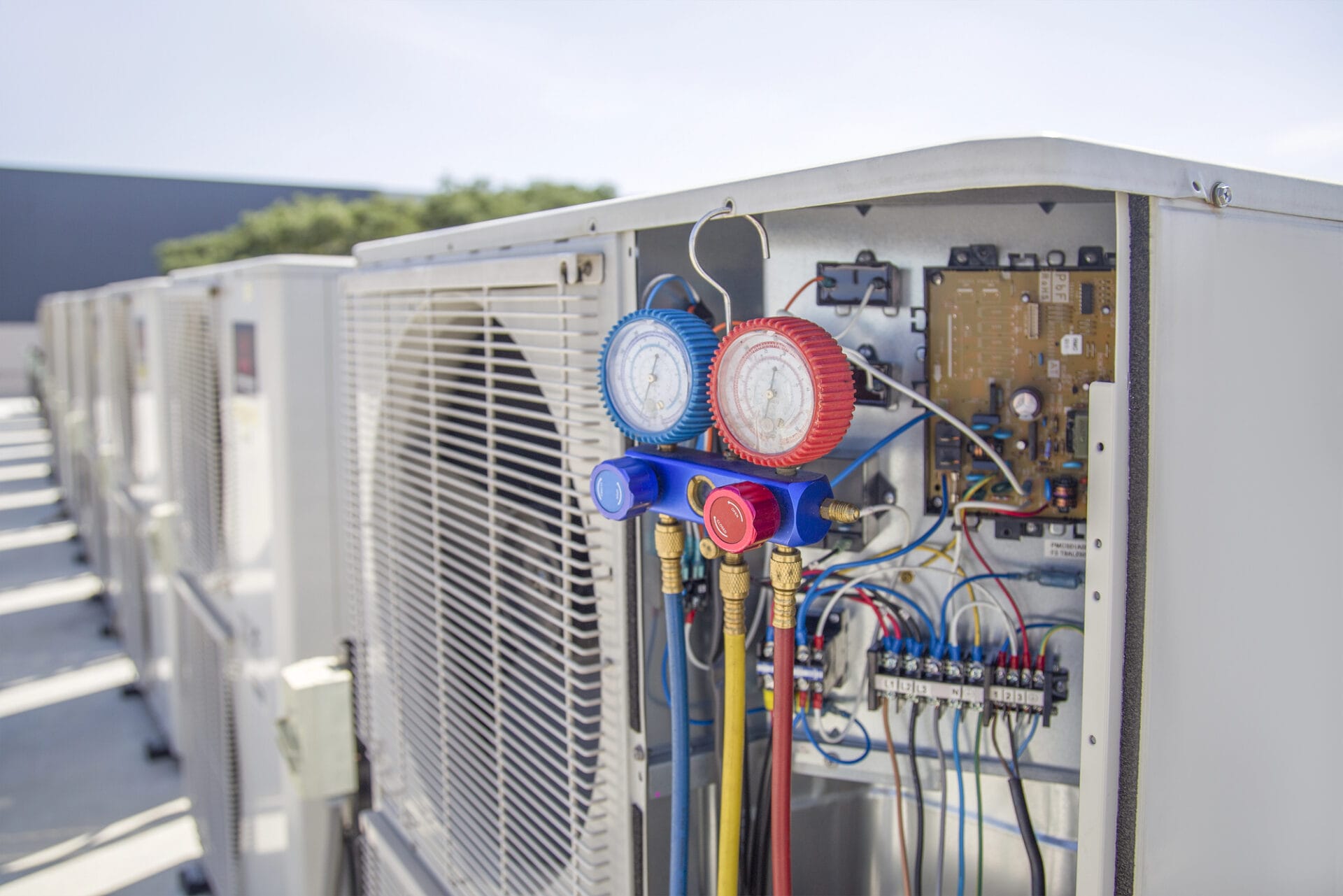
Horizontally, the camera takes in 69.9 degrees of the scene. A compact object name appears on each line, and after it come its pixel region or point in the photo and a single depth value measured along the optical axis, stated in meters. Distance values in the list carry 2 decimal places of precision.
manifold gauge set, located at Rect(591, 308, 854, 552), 0.83
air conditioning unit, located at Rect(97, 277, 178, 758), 3.30
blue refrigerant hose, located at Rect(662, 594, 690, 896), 0.99
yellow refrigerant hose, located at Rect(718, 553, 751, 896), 0.95
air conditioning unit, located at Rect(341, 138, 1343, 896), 0.79
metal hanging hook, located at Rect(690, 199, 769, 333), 0.90
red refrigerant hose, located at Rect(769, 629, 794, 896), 0.92
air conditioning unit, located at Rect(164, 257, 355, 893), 1.95
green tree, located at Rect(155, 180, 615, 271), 14.36
